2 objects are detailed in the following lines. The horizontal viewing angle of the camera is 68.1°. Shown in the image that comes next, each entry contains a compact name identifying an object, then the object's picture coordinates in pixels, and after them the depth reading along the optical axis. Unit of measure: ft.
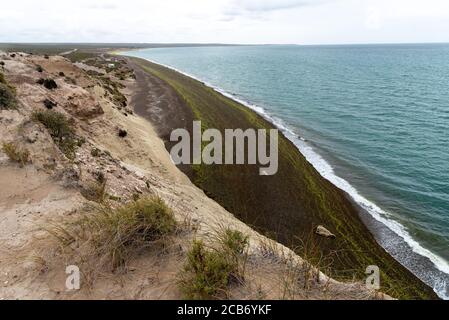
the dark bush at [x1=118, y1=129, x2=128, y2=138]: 86.02
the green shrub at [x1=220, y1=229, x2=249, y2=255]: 25.20
